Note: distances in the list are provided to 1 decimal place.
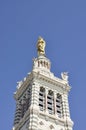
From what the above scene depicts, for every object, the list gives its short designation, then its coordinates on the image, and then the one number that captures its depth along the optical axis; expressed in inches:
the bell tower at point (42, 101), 1889.8
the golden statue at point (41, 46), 2452.6
